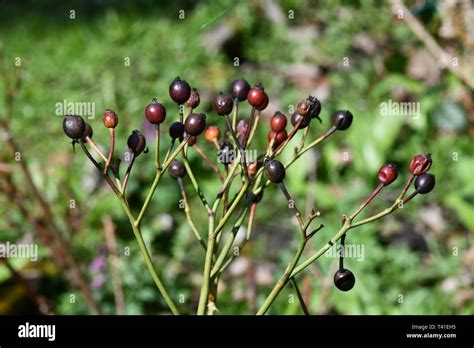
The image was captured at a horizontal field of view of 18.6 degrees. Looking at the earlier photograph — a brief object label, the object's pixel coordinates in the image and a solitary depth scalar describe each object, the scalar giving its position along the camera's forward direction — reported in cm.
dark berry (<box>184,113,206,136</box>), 59
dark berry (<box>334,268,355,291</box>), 60
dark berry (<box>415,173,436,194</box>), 60
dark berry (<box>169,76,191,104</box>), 60
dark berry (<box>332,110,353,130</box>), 63
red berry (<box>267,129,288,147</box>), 62
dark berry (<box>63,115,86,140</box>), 59
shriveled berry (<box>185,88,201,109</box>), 61
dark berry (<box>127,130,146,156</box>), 60
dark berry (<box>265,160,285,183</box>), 58
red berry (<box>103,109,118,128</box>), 60
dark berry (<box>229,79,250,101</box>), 63
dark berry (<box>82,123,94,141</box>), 60
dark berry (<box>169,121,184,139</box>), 60
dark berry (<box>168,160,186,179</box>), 65
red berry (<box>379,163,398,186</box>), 60
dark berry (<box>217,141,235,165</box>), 63
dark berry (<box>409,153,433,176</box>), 60
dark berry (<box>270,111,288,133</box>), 61
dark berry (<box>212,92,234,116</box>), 61
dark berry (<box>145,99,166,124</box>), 60
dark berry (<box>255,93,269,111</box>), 61
